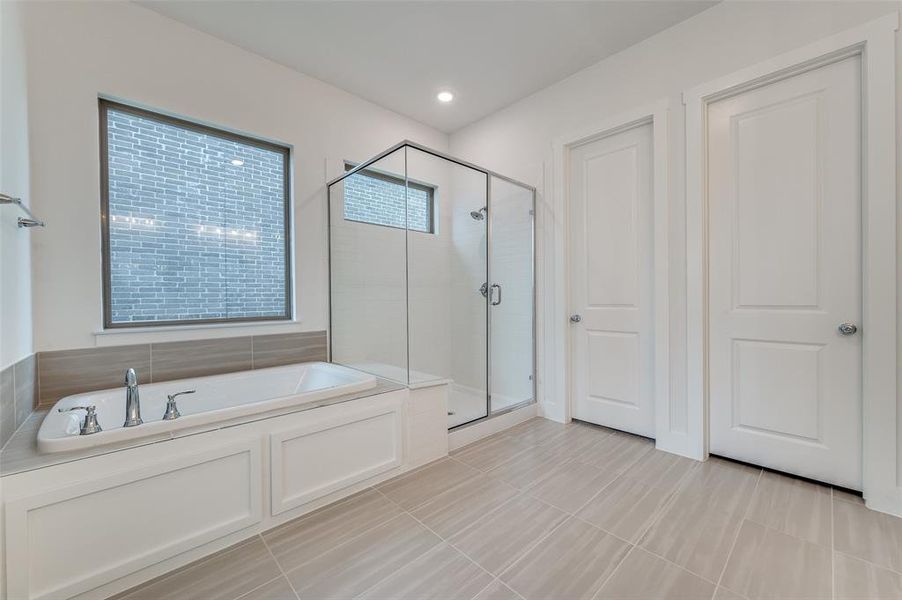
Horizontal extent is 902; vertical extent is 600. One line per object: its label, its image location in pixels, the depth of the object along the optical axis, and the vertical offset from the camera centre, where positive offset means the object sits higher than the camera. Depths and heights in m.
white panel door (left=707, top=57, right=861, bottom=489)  1.83 +0.12
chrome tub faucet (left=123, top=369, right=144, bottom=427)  1.61 -0.45
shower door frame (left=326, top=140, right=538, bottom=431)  2.68 +0.57
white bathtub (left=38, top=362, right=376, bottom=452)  1.37 -0.52
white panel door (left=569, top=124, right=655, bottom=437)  2.55 +0.12
